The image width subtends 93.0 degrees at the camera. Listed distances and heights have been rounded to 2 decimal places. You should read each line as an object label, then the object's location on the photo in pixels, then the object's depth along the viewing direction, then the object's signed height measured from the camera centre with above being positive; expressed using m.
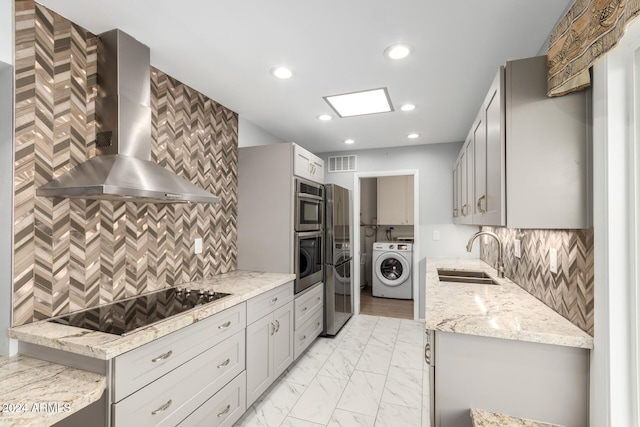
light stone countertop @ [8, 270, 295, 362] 1.18 -0.51
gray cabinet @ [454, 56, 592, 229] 1.23 +0.29
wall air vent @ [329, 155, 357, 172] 4.42 +0.80
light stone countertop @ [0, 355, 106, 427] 0.95 -0.63
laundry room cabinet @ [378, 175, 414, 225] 5.53 +0.34
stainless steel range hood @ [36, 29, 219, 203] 1.54 +0.50
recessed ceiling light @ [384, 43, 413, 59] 1.78 +1.01
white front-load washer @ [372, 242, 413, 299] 5.09 -0.89
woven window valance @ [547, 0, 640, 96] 0.90 +0.62
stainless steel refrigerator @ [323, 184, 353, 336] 3.50 -0.52
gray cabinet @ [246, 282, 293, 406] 2.12 -0.93
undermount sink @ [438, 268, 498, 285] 2.64 -0.54
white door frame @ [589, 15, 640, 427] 1.03 -0.04
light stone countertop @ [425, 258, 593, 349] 1.25 -0.48
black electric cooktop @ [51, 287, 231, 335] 1.42 -0.51
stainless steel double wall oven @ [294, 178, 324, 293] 2.83 -0.16
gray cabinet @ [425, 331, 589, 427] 1.24 -0.69
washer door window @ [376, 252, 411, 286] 5.12 -0.89
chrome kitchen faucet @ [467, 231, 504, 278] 2.55 -0.35
